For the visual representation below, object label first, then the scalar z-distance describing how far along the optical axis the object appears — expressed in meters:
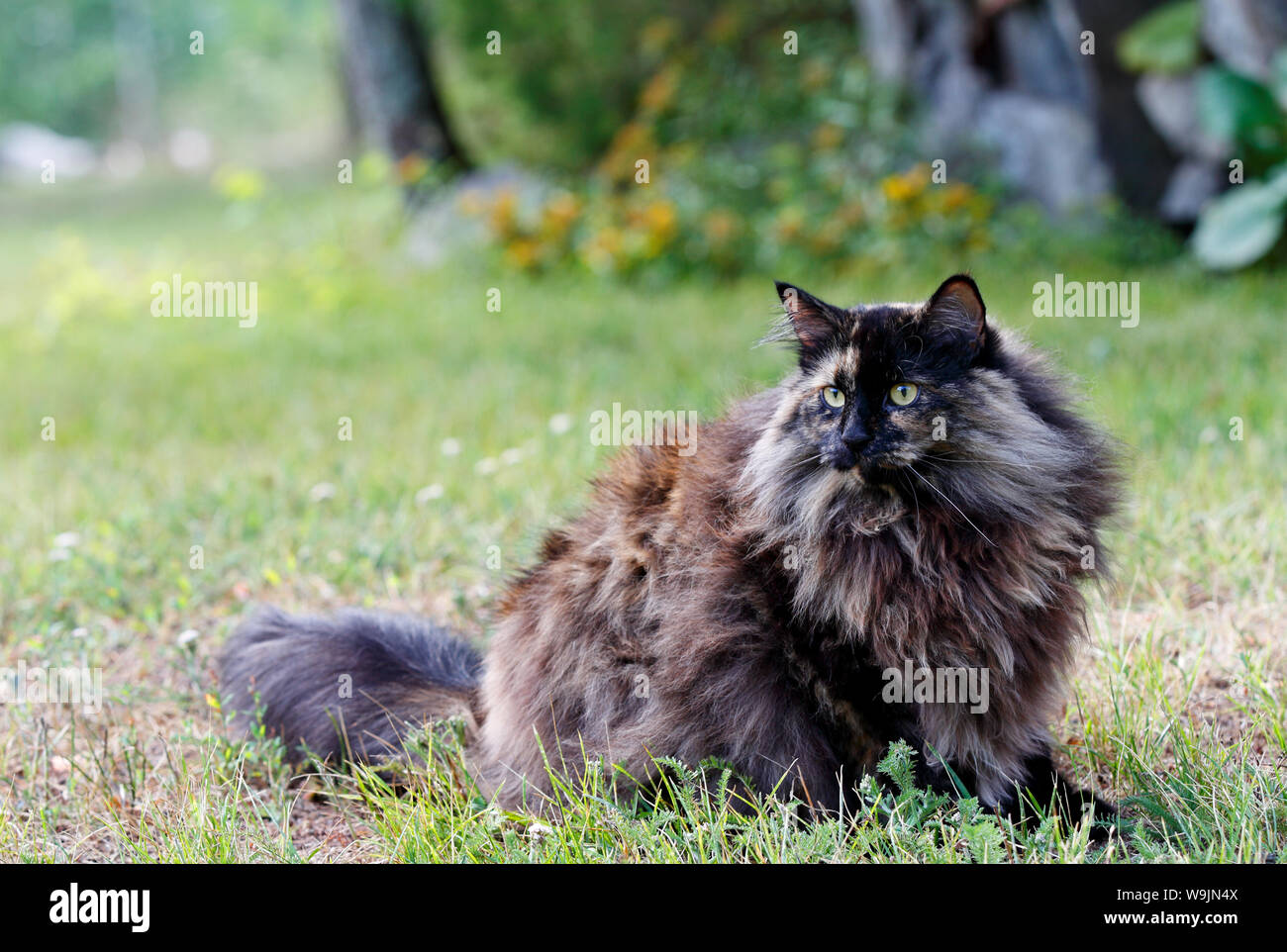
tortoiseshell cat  2.47
